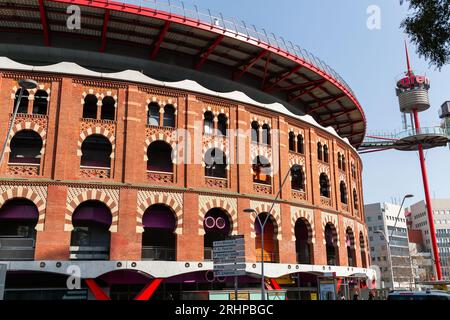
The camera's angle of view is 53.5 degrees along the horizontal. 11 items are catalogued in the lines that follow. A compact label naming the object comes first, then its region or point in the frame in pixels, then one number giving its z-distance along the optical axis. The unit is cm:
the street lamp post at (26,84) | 1862
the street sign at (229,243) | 2256
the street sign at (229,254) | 2277
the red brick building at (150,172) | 2747
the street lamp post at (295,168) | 3744
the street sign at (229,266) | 2219
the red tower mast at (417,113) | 6456
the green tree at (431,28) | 1152
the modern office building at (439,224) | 15238
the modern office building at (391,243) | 12631
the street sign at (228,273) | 2214
